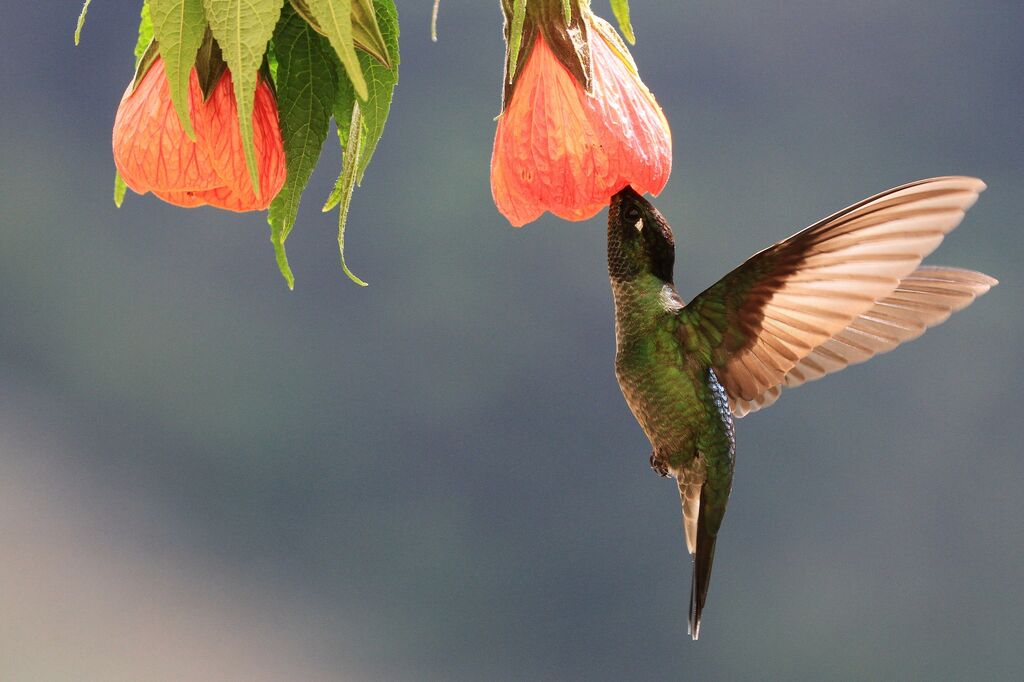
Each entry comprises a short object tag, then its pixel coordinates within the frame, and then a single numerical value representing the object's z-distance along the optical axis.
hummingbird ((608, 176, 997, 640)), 3.81
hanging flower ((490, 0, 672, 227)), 3.80
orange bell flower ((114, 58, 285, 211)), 3.80
